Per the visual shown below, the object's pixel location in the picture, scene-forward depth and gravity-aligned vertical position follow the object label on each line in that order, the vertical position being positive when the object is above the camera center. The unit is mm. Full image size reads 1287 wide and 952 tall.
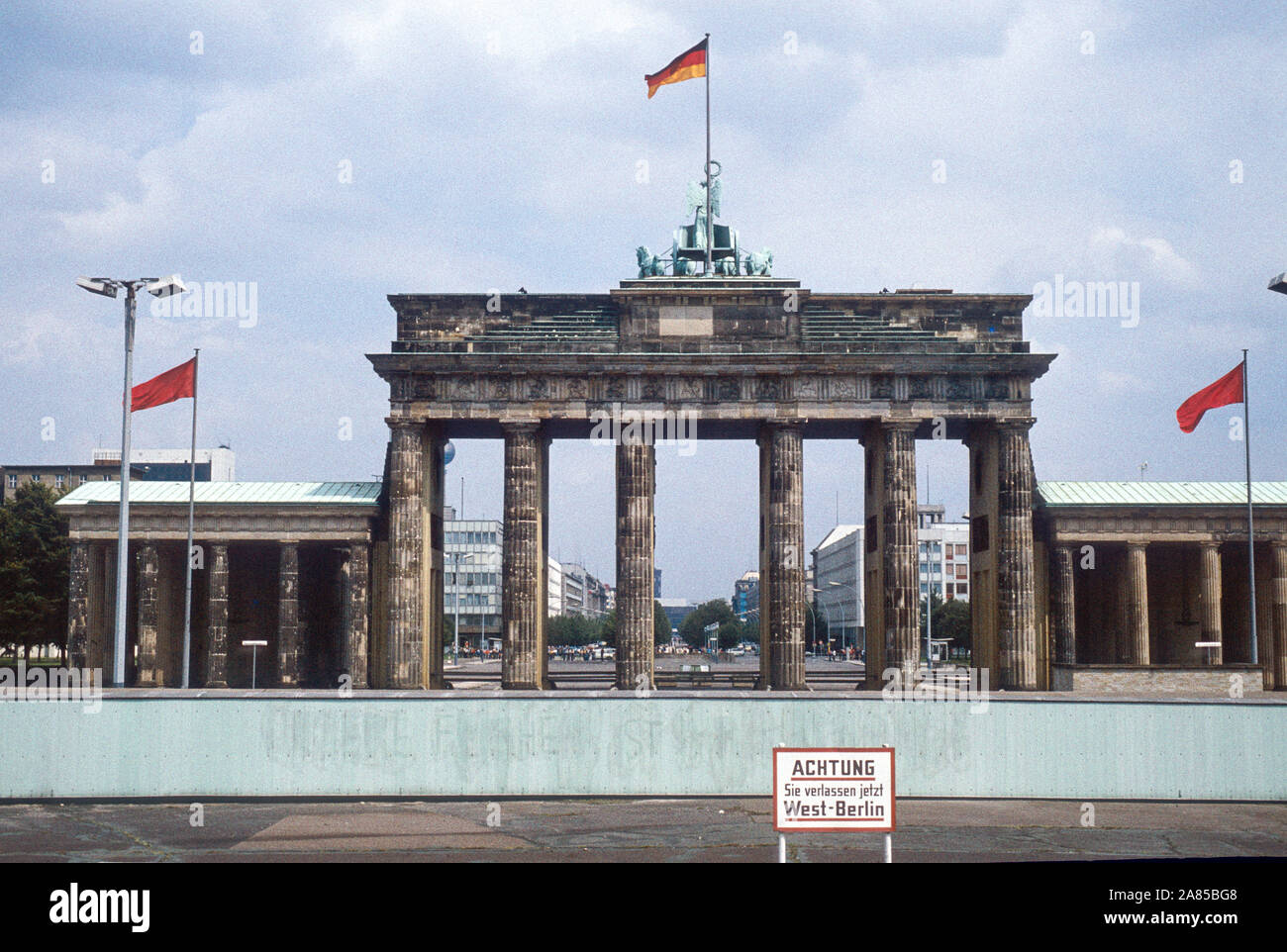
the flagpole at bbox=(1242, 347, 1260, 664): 52594 +1775
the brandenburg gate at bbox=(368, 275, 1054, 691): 56906 +8304
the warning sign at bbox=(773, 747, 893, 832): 14633 -2486
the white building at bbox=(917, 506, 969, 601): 163250 +2085
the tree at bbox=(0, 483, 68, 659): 76375 +379
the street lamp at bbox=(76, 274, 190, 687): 33125 +6623
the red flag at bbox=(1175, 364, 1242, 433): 51688 +7448
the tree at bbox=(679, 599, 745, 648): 192750 -8910
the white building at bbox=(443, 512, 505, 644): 189500 -1594
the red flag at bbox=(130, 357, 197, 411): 44344 +6818
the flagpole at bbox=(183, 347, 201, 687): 52062 -1646
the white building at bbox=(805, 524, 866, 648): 176750 -2958
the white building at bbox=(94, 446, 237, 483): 176750 +17300
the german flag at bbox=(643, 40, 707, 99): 59094 +24246
